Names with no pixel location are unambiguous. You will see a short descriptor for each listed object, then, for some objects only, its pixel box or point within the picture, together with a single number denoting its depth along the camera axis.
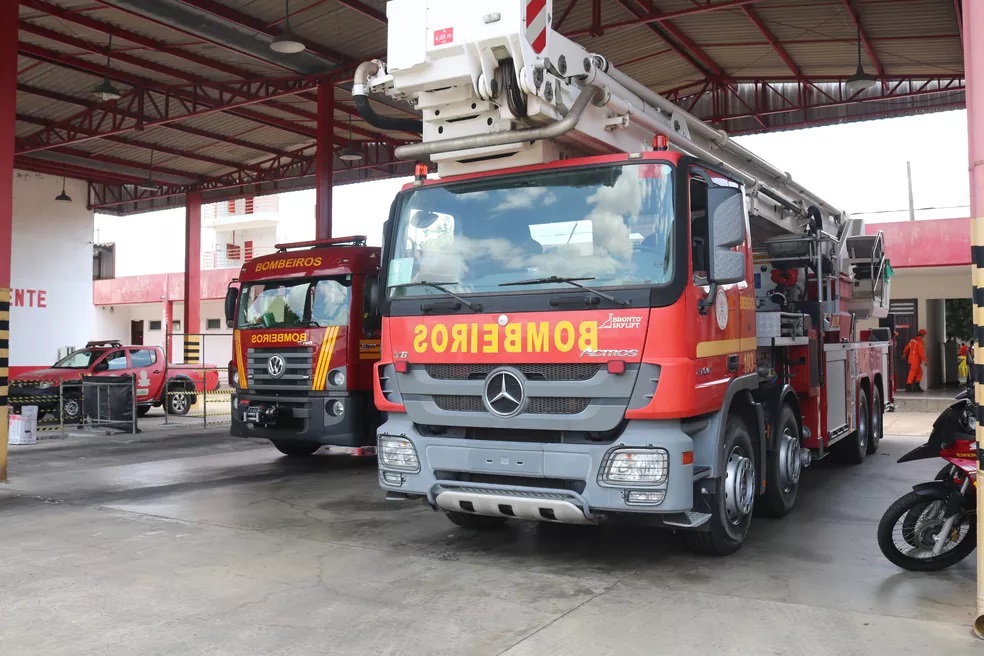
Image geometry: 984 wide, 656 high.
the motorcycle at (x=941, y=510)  5.22
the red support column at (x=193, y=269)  25.33
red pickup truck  16.78
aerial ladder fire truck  5.03
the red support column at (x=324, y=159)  16.69
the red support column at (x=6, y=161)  9.43
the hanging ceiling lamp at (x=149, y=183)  24.28
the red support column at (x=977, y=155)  4.32
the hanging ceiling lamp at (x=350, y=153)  19.86
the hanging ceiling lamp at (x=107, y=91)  15.57
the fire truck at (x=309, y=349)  9.68
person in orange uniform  20.22
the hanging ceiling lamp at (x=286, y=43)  13.78
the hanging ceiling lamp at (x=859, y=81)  15.10
